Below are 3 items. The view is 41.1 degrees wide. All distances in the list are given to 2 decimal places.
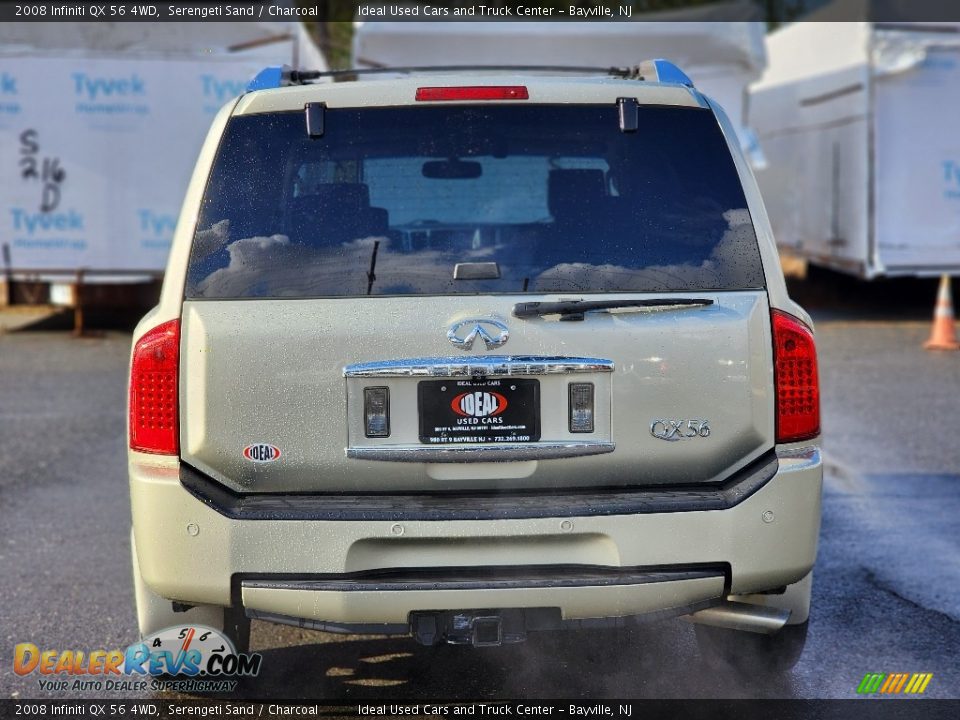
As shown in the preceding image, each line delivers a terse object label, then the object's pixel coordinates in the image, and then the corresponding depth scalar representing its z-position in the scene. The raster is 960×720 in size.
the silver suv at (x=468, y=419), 3.60
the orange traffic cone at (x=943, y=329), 13.27
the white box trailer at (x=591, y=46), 15.23
